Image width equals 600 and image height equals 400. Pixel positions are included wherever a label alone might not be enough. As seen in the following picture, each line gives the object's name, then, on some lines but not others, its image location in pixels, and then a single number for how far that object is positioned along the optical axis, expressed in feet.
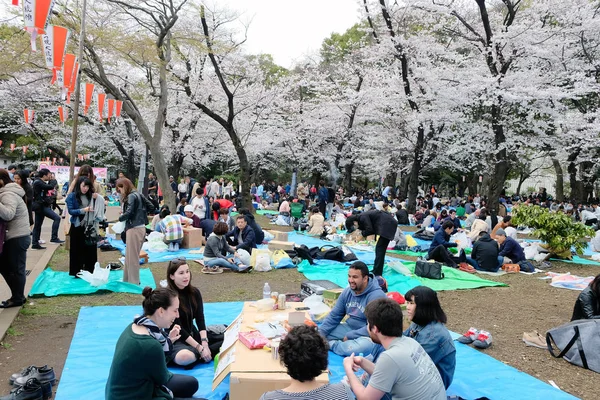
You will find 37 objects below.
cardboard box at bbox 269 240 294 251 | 32.96
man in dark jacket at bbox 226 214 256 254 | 27.63
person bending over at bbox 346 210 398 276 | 25.53
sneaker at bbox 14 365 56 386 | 11.48
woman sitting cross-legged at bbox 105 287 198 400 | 7.98
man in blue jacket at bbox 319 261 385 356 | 13.70
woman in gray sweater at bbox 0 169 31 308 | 16.26
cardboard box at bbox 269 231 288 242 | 35.68
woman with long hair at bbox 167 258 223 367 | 12.54
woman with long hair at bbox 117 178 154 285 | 20.81
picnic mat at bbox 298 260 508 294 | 24.98
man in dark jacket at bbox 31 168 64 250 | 28.40
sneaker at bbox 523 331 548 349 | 16.26
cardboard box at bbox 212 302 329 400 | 10.09
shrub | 32.78
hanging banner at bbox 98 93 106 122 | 41.29
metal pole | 31.86
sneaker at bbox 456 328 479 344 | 16.31
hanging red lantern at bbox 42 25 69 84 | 28.14
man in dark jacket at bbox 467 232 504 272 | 29.07
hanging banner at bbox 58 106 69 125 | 50.62
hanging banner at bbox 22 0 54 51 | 23.39
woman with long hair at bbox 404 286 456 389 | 10.43
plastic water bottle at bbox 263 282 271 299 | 16.19
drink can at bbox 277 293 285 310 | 15.10
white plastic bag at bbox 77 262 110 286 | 20.65
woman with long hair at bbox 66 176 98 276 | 21.35
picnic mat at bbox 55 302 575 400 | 11.96
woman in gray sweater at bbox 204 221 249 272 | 25.95
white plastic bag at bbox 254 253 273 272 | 26.99
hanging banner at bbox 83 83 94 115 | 39.57
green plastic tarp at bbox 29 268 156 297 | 20.08
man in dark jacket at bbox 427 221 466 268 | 29.43
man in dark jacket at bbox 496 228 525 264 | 30.63
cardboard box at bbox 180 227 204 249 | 32.68
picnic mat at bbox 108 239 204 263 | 29.19
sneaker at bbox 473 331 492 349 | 16.02
